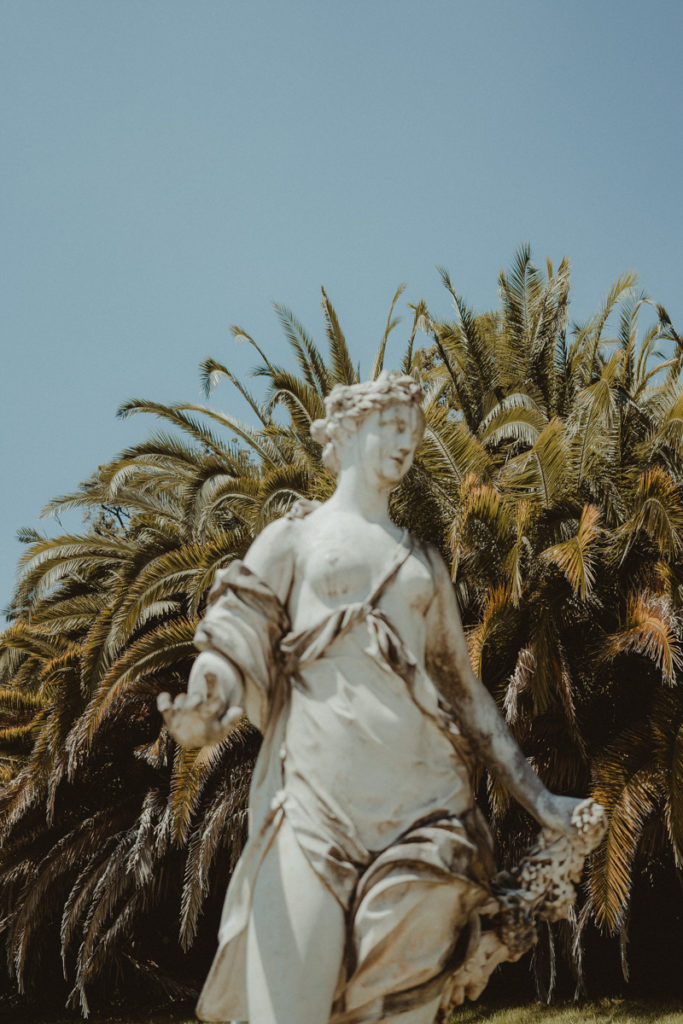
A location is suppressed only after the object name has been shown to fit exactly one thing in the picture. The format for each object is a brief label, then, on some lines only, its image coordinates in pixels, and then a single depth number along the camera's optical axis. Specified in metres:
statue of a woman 3.28
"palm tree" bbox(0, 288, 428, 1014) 12.27
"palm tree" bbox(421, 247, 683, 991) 9.98
